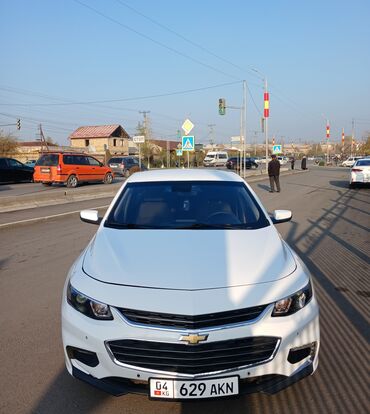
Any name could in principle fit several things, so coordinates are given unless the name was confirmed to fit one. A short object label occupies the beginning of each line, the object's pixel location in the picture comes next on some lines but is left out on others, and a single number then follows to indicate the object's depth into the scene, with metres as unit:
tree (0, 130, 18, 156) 54.28
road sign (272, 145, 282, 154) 36.47
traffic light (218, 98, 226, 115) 32.69
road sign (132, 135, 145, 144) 28.60
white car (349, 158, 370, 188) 21.95
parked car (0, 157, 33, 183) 27.75
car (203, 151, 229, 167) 66.72
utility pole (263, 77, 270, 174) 34.75
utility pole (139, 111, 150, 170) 73.71
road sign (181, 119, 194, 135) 19.44
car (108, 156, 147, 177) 37.03
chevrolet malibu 2.57
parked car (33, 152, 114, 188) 23.62
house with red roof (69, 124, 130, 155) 77.56
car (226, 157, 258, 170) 53.81
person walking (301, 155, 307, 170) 51.94
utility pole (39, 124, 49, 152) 66.75
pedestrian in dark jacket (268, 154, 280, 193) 20.30
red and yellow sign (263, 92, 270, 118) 34.78
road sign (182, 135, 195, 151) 20.28
